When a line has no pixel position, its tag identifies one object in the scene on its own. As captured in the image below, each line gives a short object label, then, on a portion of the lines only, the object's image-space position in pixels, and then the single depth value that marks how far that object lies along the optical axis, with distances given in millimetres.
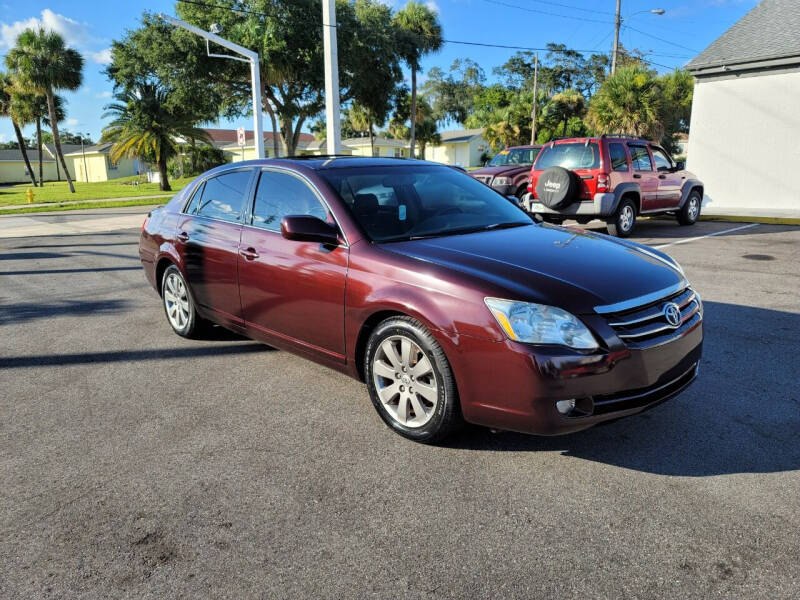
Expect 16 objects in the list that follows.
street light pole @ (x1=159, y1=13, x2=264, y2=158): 21281
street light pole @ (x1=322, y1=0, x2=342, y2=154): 15367
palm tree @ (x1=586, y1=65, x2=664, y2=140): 24766
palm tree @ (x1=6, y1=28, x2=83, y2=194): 38031
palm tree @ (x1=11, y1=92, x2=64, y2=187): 49000
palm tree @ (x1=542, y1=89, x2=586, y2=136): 45281
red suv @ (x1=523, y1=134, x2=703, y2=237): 11062
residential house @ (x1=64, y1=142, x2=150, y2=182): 73938
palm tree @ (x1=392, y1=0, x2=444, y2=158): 40406
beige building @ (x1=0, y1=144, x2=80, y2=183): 73625
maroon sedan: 3023
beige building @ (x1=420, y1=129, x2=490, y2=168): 66938
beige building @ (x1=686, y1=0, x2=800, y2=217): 16656
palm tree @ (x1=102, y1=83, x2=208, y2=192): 36844
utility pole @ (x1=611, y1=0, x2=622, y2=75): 27972
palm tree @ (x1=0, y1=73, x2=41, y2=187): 53406
